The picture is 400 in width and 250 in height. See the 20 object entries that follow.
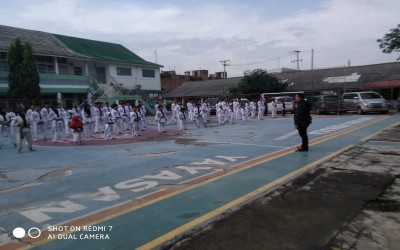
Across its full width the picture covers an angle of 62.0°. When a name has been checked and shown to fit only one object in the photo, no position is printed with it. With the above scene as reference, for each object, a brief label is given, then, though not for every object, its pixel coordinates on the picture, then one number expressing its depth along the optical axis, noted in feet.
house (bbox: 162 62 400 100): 101.07
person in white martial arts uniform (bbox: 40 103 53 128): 52.07
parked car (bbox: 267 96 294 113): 86.89
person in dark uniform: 30.83
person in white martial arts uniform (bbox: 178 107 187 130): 60.53
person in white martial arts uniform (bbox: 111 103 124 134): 52.67
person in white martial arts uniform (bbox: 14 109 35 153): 38.70
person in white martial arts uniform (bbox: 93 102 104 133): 55.85
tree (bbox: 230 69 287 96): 121.70
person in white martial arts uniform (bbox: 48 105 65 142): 49.26
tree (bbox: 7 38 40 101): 81.61
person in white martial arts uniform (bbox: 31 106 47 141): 50.21
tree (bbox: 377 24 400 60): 89.80
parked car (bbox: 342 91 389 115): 72.74
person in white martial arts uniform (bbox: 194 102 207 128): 64.08
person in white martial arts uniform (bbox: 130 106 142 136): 51.70
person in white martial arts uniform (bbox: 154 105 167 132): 55.57
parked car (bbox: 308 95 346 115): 79.61
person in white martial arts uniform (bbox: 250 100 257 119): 85.70
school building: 95.30
